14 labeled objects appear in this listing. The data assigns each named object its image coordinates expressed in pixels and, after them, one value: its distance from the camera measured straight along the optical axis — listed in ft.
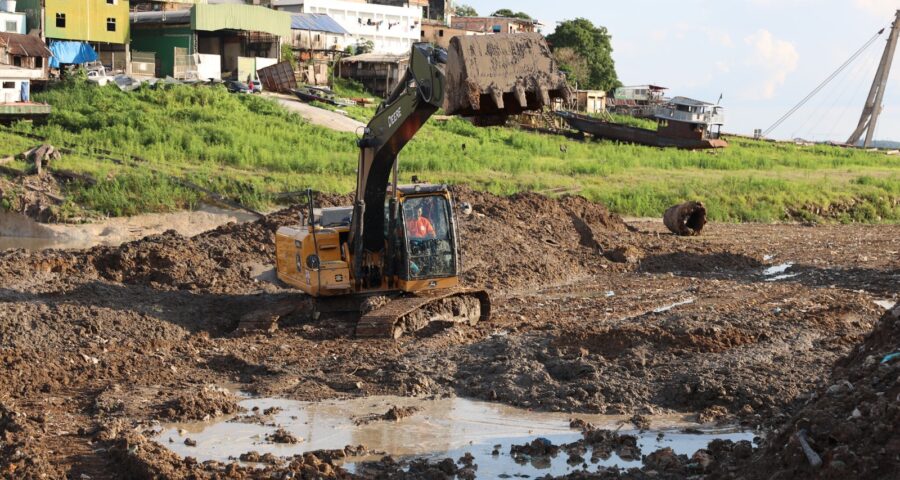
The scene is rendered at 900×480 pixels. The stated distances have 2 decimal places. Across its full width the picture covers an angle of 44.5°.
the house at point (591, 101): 225.35
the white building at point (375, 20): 231.09
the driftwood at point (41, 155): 92.94
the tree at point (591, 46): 258.98
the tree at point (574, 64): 249.75
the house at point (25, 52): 145.89
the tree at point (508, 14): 329.07
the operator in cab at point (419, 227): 48.39
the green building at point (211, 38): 173.06
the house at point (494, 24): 270.81
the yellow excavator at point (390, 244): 45.62
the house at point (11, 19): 155.33
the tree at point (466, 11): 374.22
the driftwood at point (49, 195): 87.50
